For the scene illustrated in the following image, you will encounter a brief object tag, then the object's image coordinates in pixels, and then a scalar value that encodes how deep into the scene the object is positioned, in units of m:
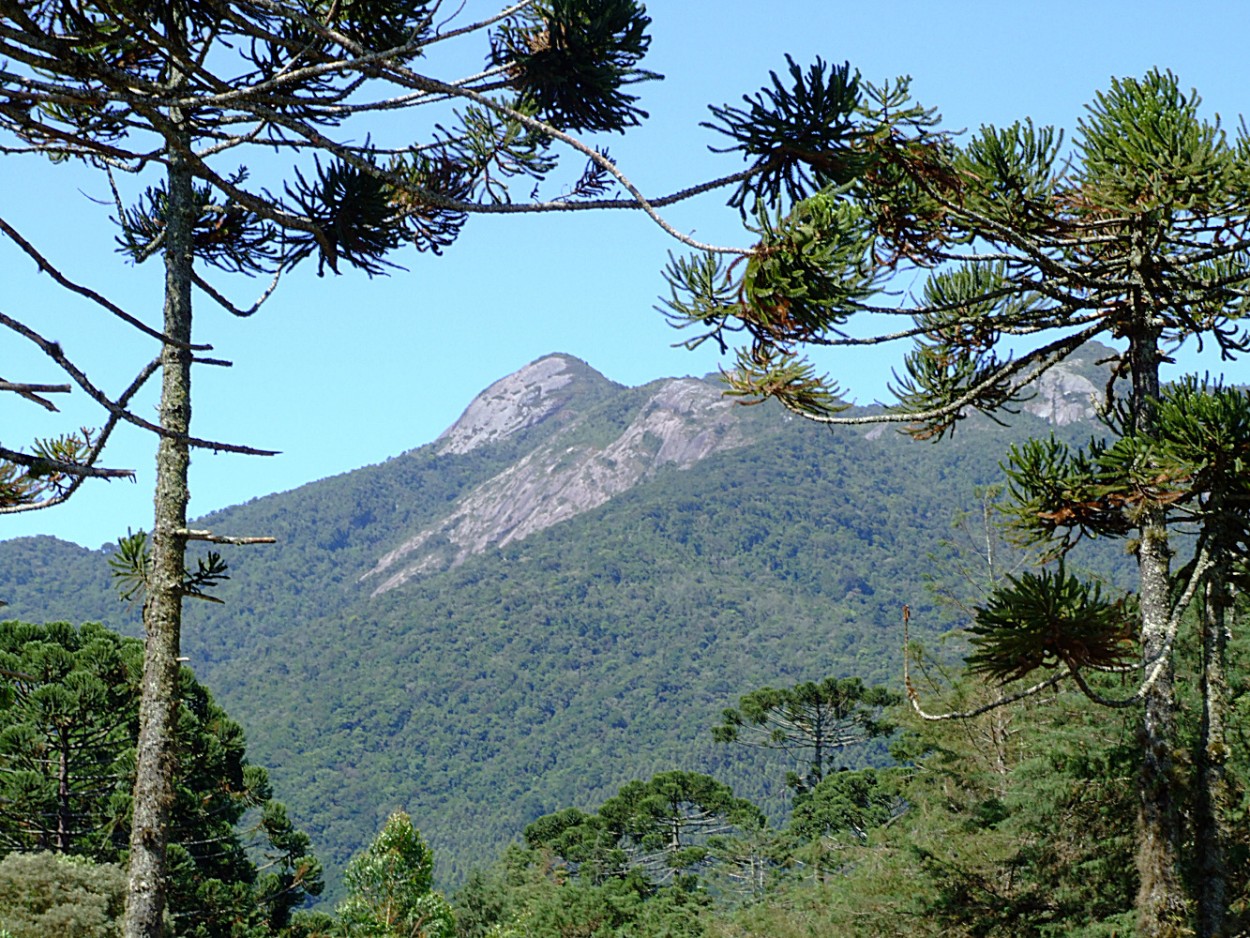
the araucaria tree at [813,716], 77.56
